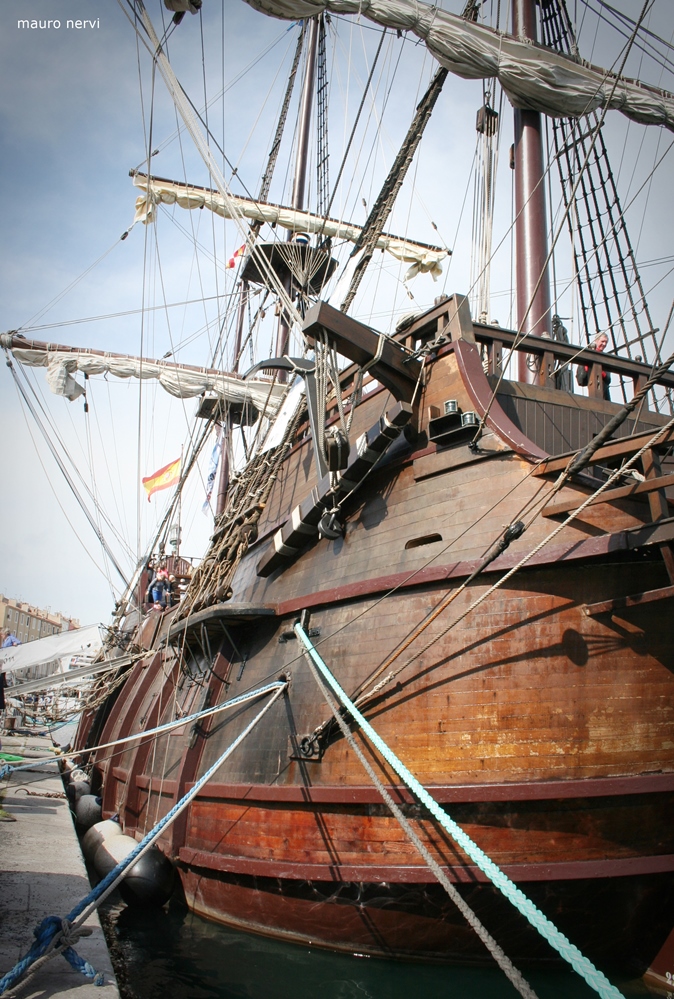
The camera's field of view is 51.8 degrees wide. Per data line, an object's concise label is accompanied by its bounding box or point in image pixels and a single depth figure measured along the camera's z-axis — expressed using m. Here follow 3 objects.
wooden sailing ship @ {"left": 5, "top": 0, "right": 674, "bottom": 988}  4.49
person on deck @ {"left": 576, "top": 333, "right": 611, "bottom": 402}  7.21
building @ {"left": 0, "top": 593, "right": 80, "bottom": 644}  78.38
